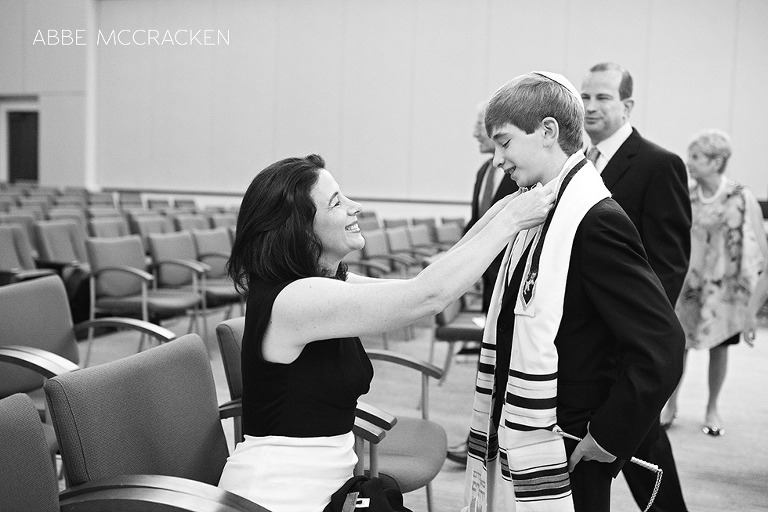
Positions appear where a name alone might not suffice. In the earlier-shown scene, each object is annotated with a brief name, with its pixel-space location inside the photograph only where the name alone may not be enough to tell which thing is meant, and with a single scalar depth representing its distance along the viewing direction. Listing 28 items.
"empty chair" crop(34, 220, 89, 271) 5.37
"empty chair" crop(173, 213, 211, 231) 7.15
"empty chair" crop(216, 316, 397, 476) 2.04
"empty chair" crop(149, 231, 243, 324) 5.25
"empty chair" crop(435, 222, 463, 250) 8.08
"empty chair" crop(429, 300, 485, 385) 4.04
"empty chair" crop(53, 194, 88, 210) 8.65
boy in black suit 1.45
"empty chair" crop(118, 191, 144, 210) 10.05
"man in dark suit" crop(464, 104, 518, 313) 3.11
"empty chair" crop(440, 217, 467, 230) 8.91
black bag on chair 1.59
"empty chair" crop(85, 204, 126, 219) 7.36
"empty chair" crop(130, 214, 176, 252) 6.64
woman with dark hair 1.56
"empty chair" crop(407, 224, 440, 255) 7.14
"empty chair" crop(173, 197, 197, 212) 10.47
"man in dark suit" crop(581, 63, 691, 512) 2.47
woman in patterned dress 4.04
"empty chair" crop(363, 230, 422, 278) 6.13
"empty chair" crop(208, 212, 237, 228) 7.52
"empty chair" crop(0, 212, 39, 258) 5.93
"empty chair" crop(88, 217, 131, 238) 6.12
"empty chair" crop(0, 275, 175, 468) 2.50
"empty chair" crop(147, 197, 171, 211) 10.27
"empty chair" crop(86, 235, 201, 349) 4.79
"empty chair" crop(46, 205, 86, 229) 6.77
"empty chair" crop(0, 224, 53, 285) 4.74
